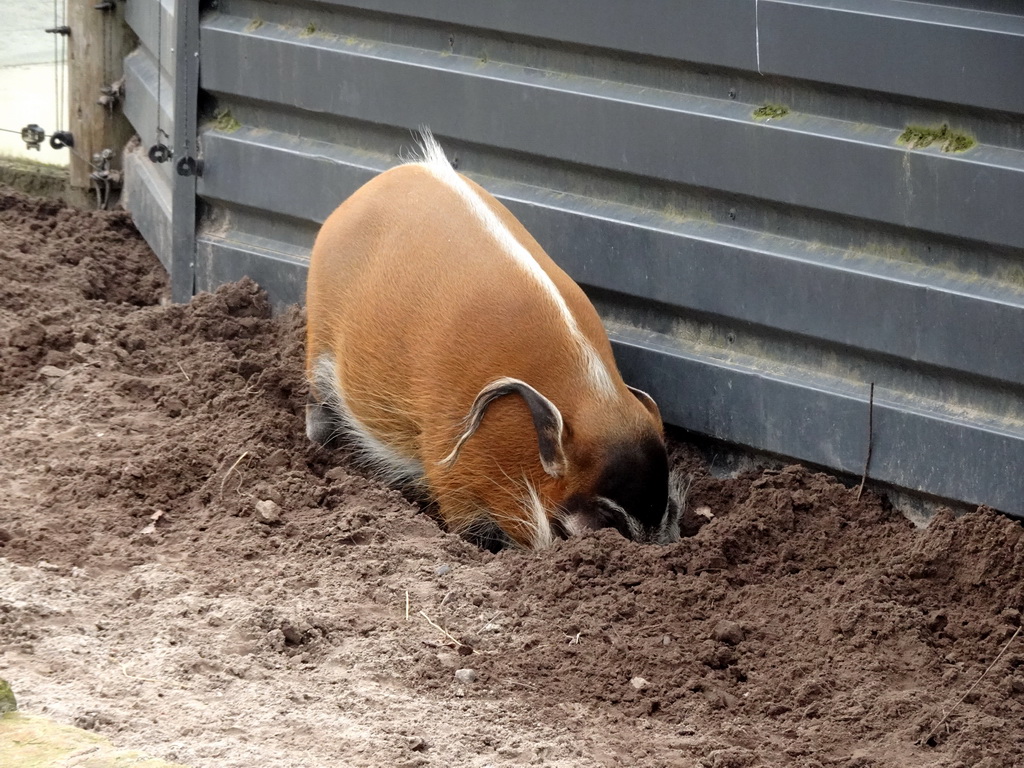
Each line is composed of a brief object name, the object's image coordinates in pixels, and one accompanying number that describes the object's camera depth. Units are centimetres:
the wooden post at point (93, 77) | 1321
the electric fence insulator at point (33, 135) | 1342
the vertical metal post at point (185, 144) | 1101
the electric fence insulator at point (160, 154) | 1153
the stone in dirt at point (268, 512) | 782
